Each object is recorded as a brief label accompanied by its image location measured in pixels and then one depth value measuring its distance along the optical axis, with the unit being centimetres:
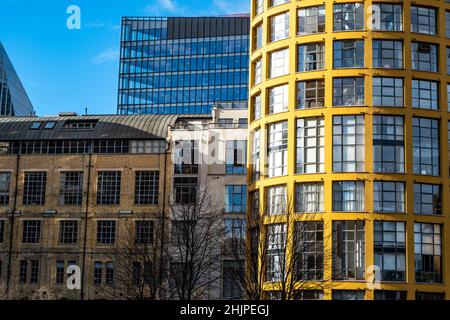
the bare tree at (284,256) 5591
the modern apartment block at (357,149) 5862
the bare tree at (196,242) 6184
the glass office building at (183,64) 13212
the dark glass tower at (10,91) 13538
